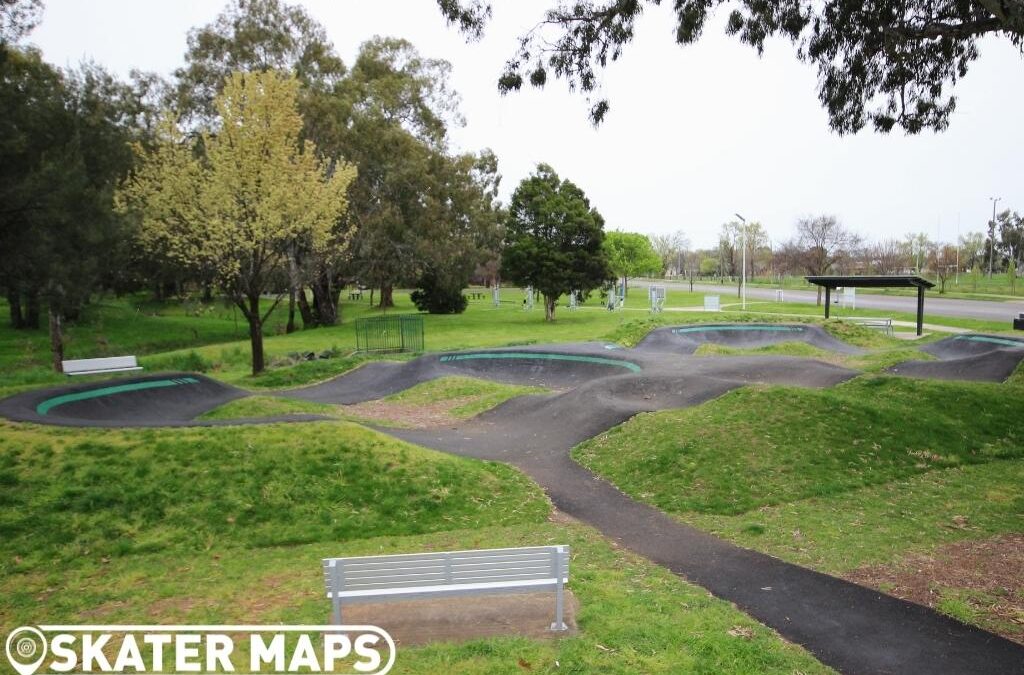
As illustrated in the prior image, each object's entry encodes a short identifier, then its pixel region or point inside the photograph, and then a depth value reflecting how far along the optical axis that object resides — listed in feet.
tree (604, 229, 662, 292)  221.05
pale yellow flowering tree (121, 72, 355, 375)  66.64
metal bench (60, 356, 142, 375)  61.67
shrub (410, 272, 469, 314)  161.45
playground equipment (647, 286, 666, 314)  141.59
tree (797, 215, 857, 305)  212.27
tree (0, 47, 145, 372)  37.93
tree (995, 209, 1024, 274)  275.06
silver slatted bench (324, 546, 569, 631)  17.85
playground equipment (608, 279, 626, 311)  168.23
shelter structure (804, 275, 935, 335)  95.35
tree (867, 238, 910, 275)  266.57
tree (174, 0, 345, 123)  112.68
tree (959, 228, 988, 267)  291.50
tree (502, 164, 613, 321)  128.22
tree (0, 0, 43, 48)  37.12
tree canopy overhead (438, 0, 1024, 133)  35.60
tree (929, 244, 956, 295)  228.28
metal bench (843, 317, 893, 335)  101.71
